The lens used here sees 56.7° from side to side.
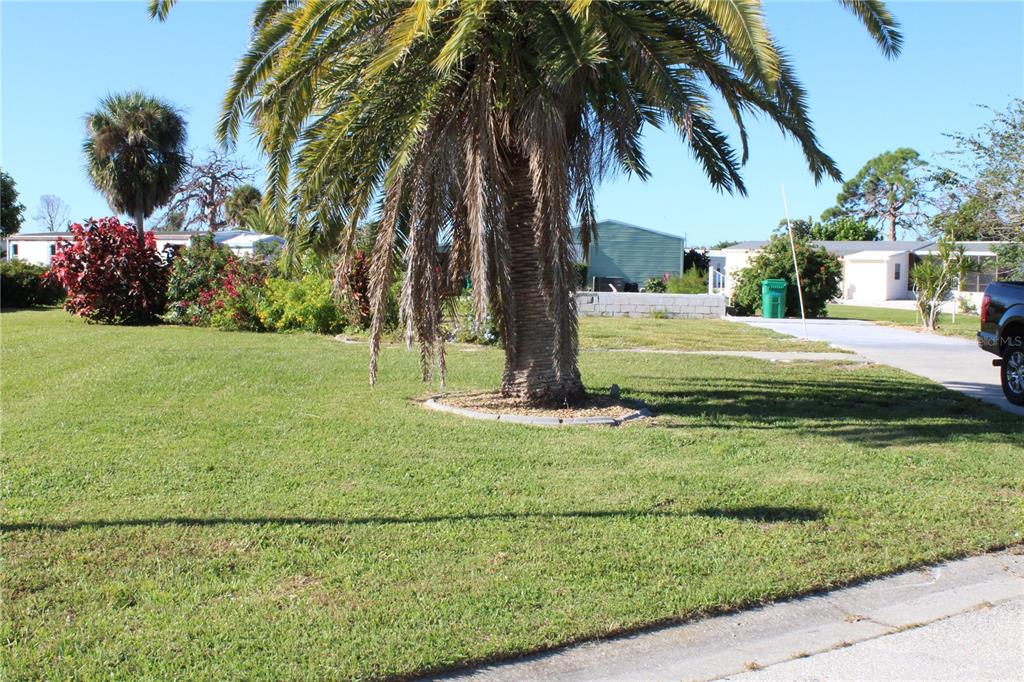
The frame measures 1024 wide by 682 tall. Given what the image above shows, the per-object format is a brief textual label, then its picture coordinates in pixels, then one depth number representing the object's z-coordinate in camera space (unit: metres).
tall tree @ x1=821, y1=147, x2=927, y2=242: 69.44
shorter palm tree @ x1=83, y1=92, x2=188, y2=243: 33.03
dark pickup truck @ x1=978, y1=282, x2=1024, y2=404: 11.75
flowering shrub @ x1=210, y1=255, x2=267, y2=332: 19.31
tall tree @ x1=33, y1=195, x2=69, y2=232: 75.06
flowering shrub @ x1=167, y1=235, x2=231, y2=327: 20.14
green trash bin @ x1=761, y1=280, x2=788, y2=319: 27.72
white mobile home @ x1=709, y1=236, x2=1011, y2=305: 49.22
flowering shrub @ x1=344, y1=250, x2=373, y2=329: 18.20
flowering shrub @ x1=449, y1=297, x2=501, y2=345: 16.89
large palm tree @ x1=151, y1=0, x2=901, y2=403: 8.68
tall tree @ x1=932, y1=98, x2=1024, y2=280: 18.75
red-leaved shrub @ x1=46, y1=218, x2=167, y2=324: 20.64
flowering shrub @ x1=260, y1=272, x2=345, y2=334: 18.75
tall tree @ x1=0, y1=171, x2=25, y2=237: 45.07
